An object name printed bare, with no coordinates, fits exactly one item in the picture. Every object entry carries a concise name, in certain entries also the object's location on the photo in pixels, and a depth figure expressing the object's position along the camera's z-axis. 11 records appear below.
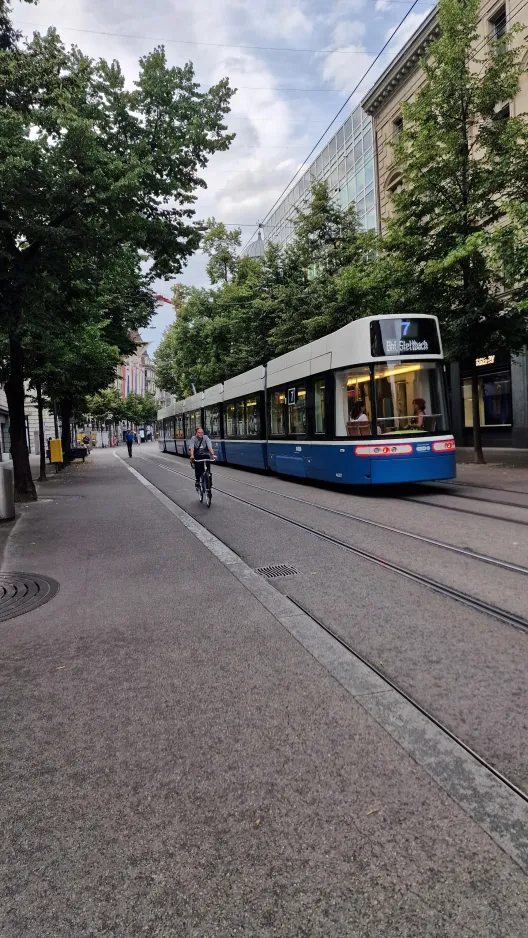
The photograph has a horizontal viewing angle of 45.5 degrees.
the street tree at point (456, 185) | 16.64
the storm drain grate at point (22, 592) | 5.78
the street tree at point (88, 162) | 9.36
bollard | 11.37
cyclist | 12.70
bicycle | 12.46
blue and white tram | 11.78
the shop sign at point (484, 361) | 26.12
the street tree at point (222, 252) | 41.63
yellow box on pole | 27.82
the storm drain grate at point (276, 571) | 6.56
